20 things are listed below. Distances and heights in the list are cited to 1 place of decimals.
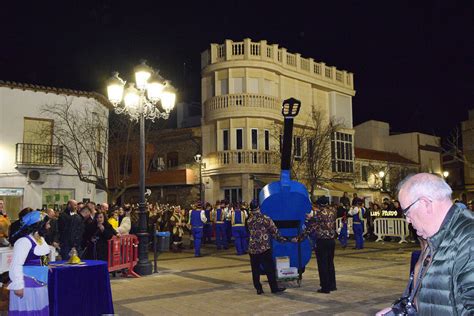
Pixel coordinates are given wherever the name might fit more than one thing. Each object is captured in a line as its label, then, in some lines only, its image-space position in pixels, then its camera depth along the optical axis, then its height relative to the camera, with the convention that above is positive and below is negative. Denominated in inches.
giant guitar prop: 424.8 +7.5
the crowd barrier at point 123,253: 473.1 -37.1
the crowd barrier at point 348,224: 854.8 -21.1
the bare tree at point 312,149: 1202.6 +158.4
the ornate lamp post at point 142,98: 509.4 +127.3
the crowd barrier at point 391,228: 859.4 -29.9
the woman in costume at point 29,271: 224.8 -24.7
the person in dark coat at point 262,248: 394.6 -27.3
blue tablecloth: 248.7 -37.9
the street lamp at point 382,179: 1339.8 +92.9
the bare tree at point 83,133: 1054.4 +179.8
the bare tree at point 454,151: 1121.1 +140.9
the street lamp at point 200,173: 1142.0 +96.3
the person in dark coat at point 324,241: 394.6 -23.3
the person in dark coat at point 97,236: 451.8 -18.1
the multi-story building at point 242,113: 1199.6 +243.6
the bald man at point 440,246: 94.7 -7.1
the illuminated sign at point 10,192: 991.6 +51.6
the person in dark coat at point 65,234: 441.7 -15.3
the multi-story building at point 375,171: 1621.3 +135.9
